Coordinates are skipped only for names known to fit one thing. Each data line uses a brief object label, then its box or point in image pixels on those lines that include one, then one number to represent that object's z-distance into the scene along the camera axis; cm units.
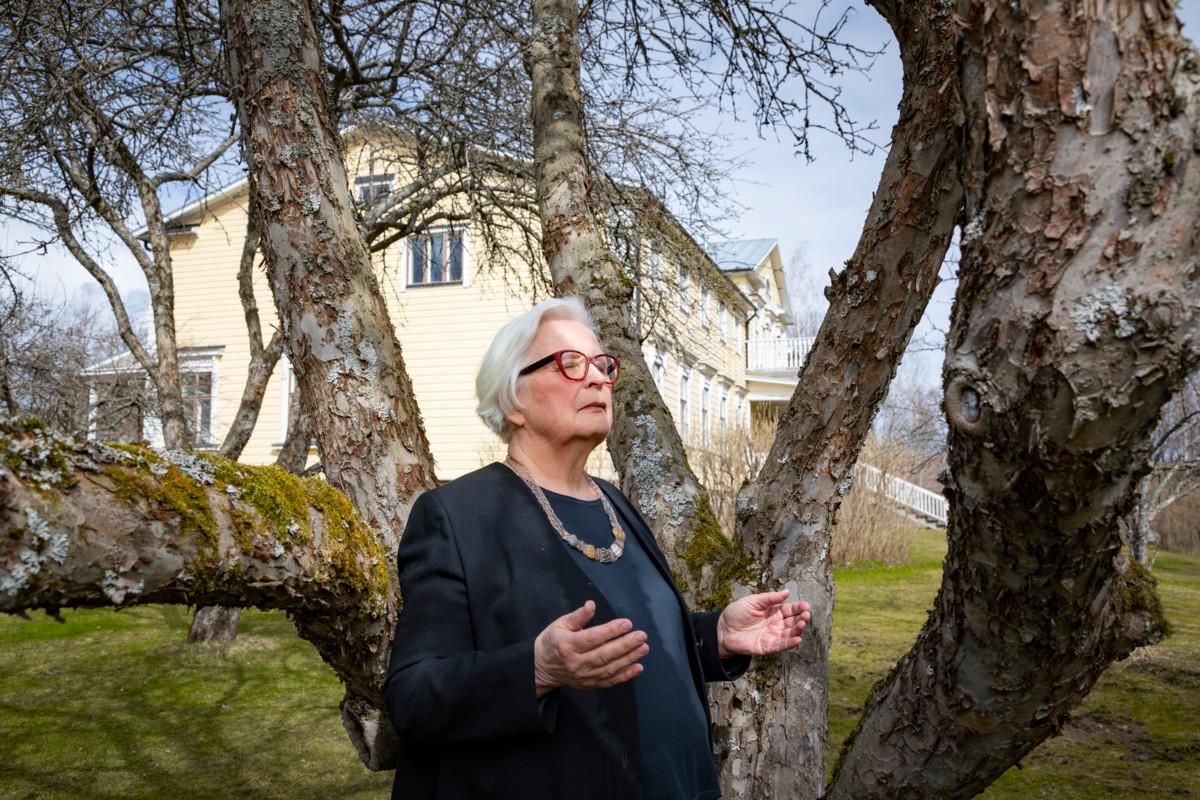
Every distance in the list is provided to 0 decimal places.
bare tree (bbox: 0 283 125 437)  1251
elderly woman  150
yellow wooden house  1766
